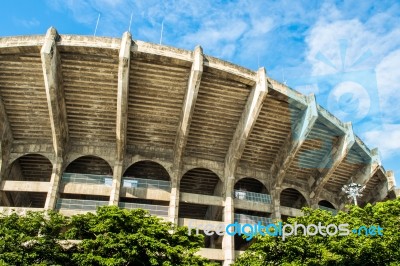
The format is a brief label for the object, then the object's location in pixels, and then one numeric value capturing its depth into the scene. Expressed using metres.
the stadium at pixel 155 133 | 23.95
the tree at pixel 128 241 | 14.39
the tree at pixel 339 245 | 14.31
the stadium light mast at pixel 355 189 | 25.36
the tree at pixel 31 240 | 14.04
